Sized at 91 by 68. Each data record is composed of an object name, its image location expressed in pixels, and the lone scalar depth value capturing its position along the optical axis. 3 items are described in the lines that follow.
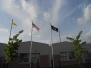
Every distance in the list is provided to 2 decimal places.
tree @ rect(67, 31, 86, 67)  12.98
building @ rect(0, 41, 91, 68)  13.80
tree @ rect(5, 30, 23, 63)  11.65
